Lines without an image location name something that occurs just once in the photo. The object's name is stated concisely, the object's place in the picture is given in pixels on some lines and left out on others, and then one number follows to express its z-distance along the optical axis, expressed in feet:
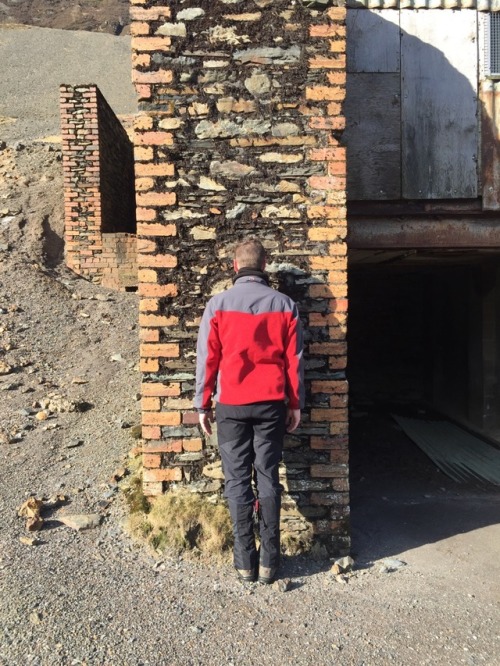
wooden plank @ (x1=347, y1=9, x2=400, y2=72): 13.46
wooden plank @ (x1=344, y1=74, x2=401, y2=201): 13.70
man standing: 9.61
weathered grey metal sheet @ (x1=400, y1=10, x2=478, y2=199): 13.55
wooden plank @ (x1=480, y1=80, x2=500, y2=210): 13.71
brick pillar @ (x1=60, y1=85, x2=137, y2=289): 25.63
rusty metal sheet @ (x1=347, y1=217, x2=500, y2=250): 14.16
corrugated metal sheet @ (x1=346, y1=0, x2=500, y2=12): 13.41
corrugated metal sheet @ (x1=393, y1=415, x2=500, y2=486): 17.43
